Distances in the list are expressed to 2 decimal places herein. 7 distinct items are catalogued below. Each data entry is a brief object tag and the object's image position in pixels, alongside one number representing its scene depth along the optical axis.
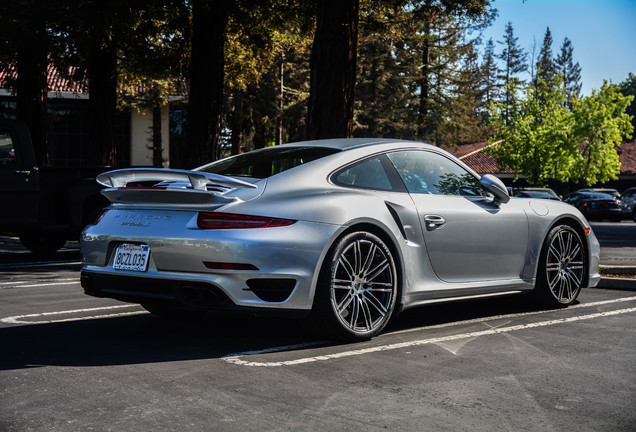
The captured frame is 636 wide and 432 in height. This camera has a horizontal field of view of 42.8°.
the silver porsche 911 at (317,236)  5.14
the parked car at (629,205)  39.72
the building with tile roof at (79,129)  38.16
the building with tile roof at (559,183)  61.28
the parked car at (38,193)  11.63
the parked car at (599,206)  38.38
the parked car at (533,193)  30.77
